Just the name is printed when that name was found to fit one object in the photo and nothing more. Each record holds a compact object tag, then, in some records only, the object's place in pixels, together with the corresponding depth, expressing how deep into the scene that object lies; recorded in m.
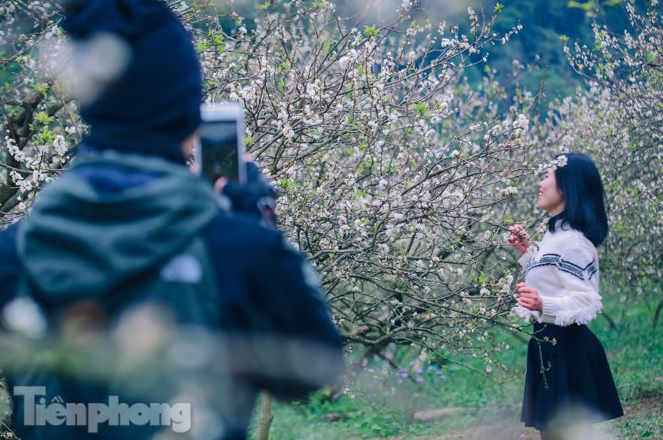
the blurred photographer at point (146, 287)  3.51
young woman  6.33
